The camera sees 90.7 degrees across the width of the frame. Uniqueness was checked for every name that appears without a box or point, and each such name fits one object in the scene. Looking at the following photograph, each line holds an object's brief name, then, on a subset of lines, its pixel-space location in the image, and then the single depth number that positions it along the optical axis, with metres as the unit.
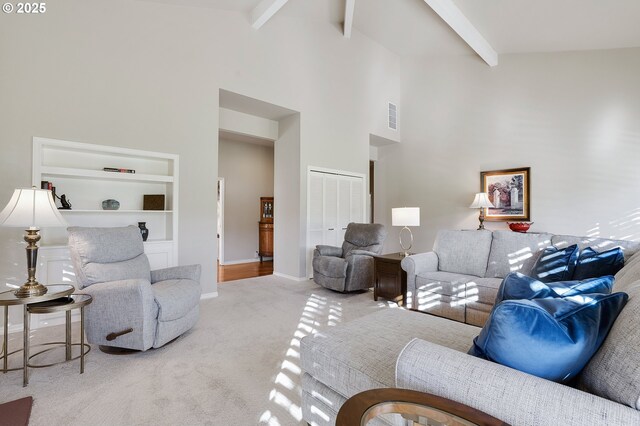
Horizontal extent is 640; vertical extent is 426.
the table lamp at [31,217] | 2.12
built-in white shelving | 3.21
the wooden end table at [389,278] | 3.77
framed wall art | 5.41
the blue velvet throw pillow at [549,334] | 0.90
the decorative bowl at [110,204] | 3.56
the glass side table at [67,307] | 2.06
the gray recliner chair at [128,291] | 2.33
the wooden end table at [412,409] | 0.76
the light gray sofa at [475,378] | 0.76
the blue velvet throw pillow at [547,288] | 1.18
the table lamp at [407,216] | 3.81
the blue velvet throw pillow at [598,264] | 2.16
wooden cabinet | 7.04
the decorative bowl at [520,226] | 5.14
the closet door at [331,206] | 5.39
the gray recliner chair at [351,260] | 4.14
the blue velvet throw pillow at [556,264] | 2.38
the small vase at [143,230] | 3.73
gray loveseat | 2.96
